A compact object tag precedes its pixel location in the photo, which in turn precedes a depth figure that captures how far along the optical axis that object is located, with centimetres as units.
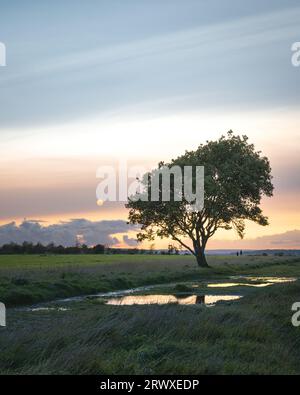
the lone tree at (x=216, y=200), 6184
